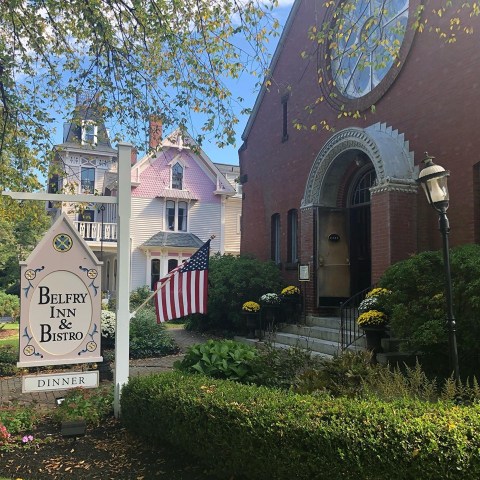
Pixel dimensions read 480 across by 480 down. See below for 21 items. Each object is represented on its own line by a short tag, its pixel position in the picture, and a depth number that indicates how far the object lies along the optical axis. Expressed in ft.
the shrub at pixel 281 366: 18.76
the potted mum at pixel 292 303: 40.06
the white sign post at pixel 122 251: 19.80
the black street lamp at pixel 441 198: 18.76
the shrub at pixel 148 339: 36.76
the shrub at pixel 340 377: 15.71
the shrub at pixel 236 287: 41.42
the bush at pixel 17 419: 18.07
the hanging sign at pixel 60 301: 18.67
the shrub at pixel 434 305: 21.66
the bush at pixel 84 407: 18.92
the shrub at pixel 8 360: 31.83
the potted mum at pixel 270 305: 38.86
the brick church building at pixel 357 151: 29.48
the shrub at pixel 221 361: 19.26
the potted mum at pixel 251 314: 39.06
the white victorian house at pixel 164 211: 90.63
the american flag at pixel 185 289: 22.77
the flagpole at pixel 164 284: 22.82
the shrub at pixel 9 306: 68.18
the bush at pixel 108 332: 36.94
